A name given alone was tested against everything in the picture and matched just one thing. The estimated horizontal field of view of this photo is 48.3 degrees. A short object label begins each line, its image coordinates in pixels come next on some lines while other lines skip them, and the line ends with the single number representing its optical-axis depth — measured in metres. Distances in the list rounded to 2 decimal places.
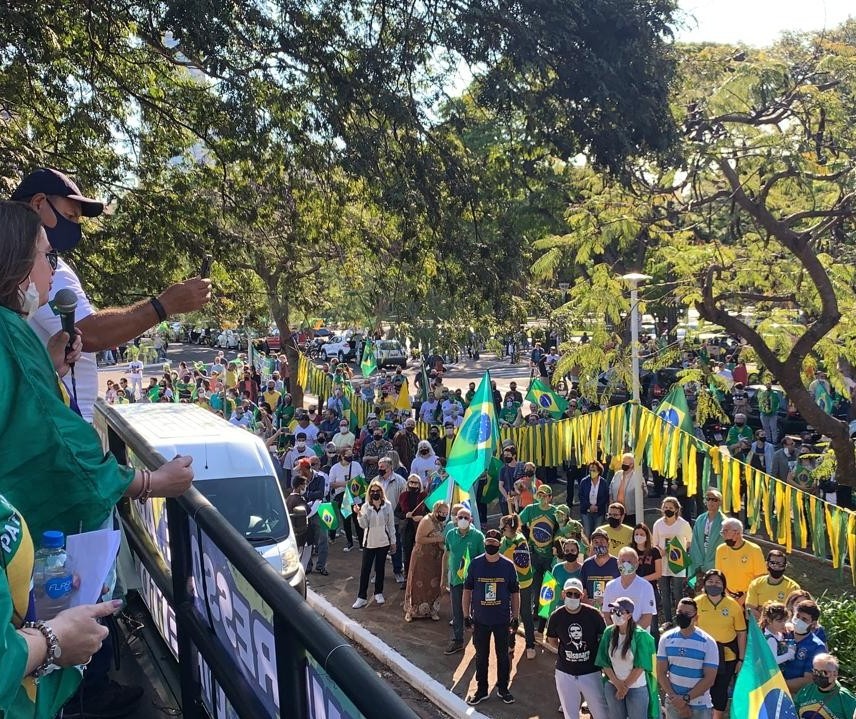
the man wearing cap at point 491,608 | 9.33
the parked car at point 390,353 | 41.94
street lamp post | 12.11
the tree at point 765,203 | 12.83
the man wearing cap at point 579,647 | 7.95
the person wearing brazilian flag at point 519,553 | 10.36
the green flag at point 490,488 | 14.75
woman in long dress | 11.61
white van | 9.31
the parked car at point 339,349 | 47.53
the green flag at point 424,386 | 23.95
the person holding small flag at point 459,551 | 10.53
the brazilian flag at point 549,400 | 19.25
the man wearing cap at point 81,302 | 2.96
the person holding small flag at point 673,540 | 10.28
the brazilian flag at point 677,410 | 12.95
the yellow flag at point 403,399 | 22.67
